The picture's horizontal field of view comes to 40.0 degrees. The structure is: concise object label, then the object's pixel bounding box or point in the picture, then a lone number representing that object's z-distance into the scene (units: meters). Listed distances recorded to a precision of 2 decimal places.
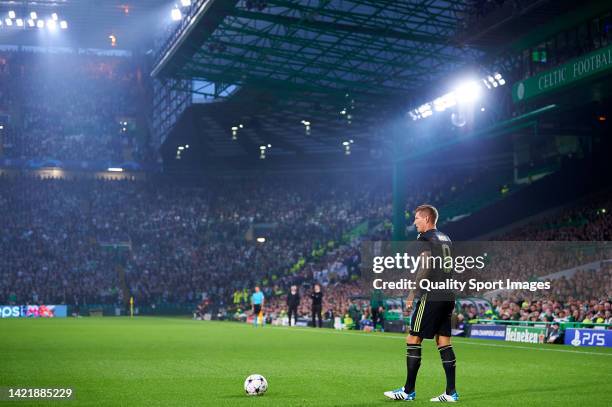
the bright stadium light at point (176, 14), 42.59
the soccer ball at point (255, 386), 10.14
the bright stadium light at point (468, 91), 33.06
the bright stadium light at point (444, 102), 36.69
